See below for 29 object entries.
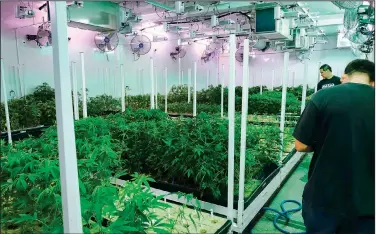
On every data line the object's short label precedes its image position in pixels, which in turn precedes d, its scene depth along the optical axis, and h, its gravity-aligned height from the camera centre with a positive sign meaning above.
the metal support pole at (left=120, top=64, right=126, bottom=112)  4.77 -0.01
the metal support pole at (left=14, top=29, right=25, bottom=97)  6.46 +0.43
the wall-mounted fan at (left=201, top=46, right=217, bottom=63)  11.17 +1.32
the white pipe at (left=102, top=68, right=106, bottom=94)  8.76 +0.30
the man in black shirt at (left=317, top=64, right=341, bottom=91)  4.26 +0.10
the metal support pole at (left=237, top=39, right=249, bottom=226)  2.06 -0.34
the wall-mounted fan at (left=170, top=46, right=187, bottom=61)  11.23 +1.36
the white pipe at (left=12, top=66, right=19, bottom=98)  6.47 +0.18
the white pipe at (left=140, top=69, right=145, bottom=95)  9.79 +0.25
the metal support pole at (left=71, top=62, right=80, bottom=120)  3.51 -0.14
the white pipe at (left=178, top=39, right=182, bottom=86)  11.74 +0.57
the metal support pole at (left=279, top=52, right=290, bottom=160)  2.97 -0.03
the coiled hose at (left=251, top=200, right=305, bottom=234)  2.40 -1.14
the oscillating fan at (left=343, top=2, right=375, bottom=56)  3.62 +0.81
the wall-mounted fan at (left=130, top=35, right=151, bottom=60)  7.36 +1.12
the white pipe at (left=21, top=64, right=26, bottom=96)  6.62 +0.25
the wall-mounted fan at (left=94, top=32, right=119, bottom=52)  7.05 +1.18
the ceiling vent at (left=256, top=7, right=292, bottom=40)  5.11 +1.10
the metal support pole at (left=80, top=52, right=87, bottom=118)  3.75 -0.08
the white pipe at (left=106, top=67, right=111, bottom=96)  8.89 +0.24
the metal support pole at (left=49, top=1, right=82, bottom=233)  0.62 -0.08
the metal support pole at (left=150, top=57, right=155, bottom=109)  4.36 -0.04
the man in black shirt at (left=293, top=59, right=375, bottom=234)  1.41 -0.34
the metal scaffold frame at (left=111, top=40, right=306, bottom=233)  2.04 -0.81
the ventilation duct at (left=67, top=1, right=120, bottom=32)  6.05 +1.59
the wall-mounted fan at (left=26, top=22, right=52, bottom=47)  6.03 +1.14
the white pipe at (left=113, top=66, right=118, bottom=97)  8.95 +0.33
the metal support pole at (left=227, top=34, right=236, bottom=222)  2.00 -0.18
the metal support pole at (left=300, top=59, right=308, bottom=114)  3.94 +0.17
